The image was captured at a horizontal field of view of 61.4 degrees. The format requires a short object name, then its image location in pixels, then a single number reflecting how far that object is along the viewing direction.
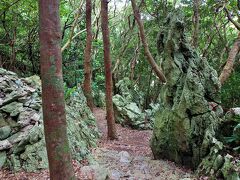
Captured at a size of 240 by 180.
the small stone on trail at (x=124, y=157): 6.04
